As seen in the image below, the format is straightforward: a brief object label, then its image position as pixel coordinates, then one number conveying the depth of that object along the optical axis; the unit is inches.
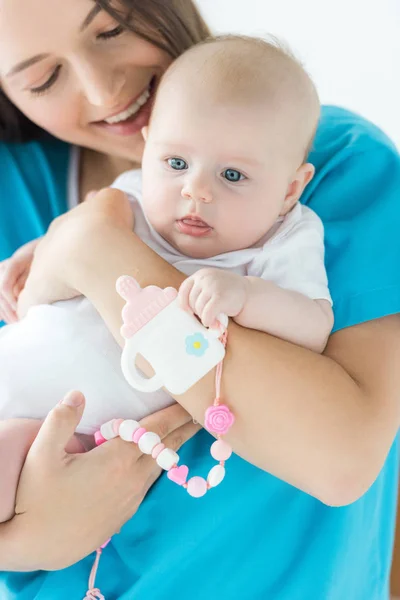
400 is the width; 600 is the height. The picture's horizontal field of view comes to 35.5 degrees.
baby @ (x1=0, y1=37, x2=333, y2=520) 34.3
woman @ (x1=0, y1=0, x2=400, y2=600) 30.9
